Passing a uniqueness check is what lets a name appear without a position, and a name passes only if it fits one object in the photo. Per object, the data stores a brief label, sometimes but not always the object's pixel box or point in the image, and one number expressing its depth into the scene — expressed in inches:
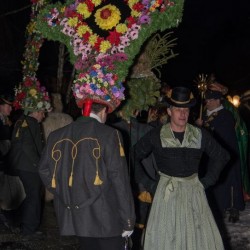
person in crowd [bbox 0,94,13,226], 288.0
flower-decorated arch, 213.8
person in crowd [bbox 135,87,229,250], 182.1
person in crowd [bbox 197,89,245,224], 312.5
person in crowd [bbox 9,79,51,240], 278.4
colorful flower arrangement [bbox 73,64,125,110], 177.3
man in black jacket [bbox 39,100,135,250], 158.2
